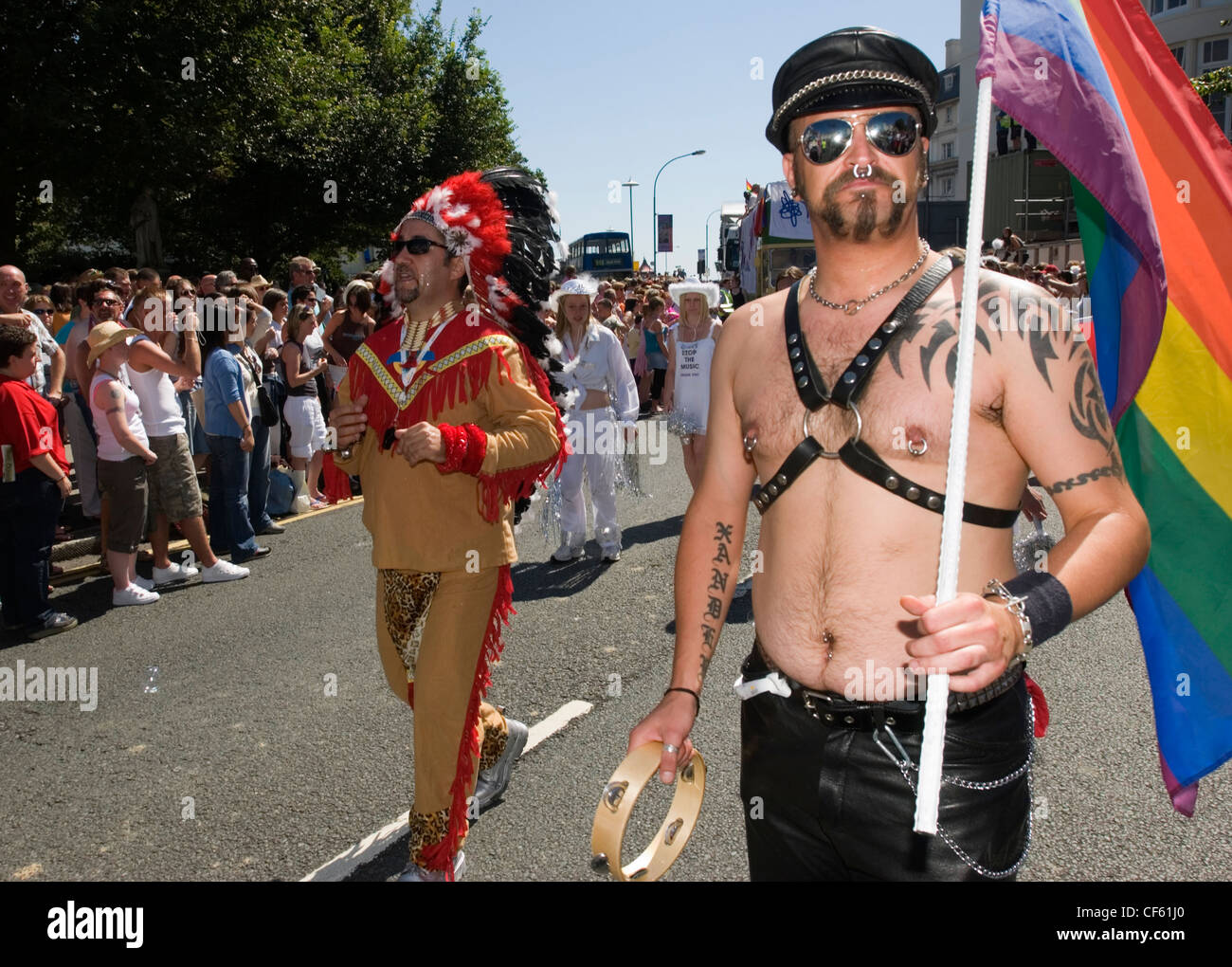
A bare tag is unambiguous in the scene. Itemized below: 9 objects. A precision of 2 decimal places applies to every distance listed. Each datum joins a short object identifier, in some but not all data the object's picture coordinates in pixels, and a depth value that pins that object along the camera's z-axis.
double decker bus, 42.06
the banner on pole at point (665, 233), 37.41
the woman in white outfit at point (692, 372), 8.09
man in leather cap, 1.87
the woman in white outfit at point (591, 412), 7.83
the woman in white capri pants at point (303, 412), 9.23
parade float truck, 17.58
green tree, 15.59
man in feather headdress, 3.42
